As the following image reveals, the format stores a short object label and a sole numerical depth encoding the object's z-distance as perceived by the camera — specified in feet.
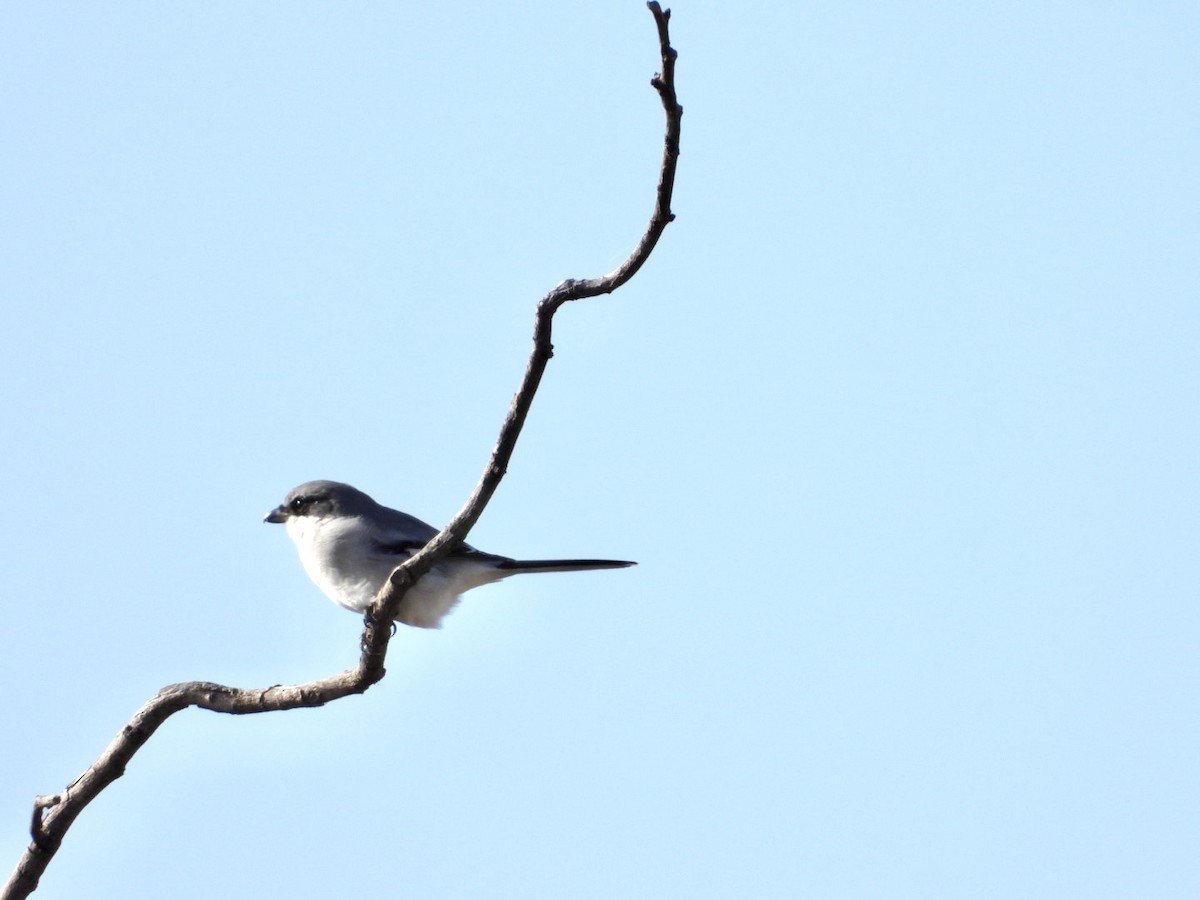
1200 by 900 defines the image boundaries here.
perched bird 41.70
